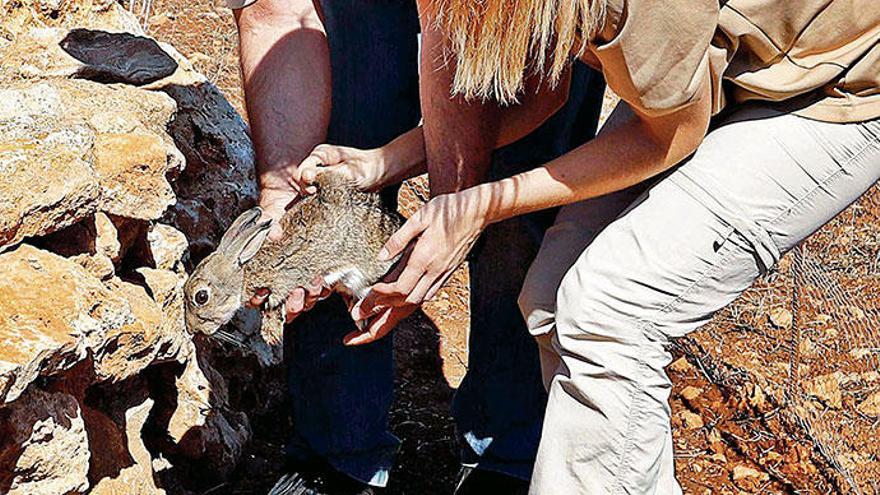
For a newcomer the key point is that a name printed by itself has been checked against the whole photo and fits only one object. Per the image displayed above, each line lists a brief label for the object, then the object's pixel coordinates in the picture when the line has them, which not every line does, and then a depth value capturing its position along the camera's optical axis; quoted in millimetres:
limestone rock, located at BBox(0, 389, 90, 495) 2072
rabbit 2375
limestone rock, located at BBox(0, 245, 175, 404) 1898
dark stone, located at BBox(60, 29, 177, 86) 2732
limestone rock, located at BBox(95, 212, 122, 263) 2363
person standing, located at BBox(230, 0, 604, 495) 2455
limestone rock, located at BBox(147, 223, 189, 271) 2637
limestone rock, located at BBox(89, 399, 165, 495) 2441
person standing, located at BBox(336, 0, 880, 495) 1940
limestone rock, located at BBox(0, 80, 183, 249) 2021
